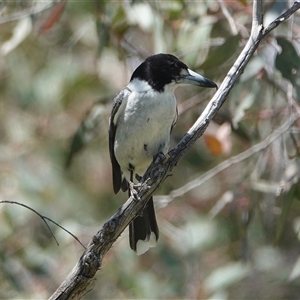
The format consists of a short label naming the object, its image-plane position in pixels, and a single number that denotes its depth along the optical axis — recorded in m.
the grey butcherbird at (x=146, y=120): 7.35
